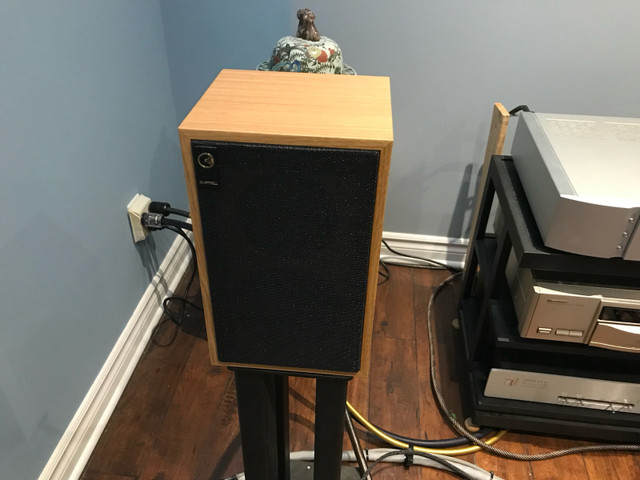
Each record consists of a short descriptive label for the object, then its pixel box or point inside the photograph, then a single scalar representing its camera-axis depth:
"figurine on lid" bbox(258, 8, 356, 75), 0.90
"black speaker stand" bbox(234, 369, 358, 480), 0.67
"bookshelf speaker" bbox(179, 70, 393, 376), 0.46
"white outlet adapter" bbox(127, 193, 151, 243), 1.14
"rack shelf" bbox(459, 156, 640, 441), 0.89
